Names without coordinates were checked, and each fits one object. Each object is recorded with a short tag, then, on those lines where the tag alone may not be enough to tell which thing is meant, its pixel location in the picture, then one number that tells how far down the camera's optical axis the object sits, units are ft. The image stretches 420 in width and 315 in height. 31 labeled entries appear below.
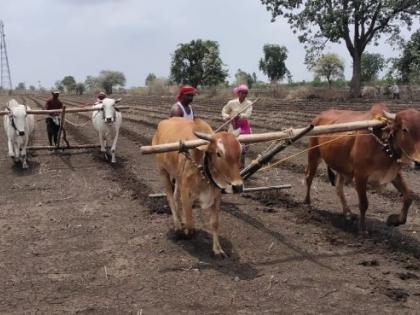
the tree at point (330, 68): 240.94
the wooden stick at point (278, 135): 19.04
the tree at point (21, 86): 547.49
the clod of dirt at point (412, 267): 18.42
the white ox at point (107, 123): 42.22
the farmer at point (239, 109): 28.17
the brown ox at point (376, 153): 19.95
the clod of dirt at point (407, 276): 17.54
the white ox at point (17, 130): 39.65
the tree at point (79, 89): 288.80
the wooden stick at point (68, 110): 43.28
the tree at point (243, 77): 258.69
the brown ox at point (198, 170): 18.06
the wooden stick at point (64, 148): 44.29
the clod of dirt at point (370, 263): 18.83
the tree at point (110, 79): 301.84
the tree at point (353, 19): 113.29
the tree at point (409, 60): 111.24
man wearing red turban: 25.74
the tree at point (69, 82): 337.64
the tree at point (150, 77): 434.38
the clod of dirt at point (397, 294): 15.90
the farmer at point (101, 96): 49.73
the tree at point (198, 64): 184.34
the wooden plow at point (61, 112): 43.30
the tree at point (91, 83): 378.08
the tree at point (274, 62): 214.48
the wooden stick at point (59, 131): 44.96
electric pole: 366.74
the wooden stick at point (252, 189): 26.22
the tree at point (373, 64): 237.86
